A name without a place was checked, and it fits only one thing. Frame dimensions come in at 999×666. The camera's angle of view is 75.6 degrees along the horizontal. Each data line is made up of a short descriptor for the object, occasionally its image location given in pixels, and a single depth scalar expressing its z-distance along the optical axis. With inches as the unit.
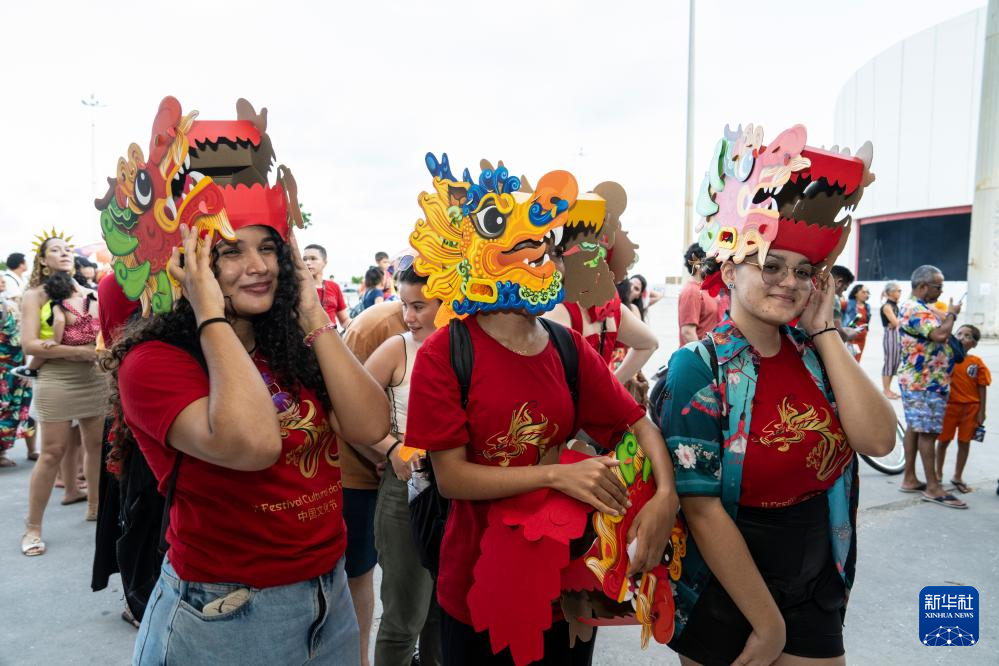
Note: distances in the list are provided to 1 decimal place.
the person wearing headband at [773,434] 72.2
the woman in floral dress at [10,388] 264.2
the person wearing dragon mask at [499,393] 70.4
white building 927.7
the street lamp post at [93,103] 1100.8
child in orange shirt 215.6
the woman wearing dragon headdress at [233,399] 63.5
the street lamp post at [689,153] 663.8
